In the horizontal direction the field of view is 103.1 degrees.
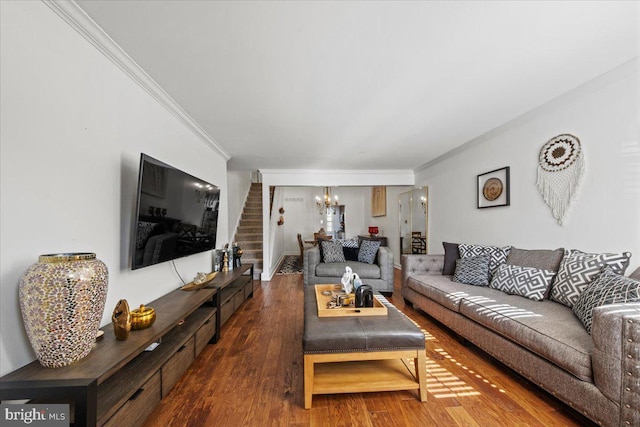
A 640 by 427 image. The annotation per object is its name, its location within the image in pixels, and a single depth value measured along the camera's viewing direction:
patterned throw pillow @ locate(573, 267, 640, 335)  1.54
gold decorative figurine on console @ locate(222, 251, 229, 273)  3.42
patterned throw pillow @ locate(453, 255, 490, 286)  2.79
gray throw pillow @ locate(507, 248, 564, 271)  2.34
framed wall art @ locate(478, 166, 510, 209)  3.18
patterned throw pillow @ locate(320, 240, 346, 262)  4.47
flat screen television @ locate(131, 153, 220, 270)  1.74
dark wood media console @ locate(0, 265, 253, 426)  0.97
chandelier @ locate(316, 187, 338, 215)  9.04
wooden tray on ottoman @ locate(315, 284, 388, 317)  1.93
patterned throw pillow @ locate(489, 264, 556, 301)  2.22
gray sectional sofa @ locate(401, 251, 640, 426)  1.25
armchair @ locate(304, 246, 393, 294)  4.04
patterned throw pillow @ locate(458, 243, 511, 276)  2.83
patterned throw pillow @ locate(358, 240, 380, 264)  4.34
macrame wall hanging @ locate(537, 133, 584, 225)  2.36
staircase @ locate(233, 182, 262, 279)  5.47
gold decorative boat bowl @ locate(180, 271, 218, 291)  2.43
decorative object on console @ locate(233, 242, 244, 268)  3.73
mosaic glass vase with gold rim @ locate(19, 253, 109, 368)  1.03
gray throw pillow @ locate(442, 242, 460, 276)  3.33
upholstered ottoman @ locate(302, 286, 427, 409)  1.59
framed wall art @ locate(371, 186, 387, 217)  7.35
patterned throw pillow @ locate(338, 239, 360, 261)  4.58
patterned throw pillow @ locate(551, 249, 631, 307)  1.90
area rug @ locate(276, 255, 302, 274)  6.09
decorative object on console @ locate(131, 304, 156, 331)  1.50
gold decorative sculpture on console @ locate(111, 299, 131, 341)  1.36
